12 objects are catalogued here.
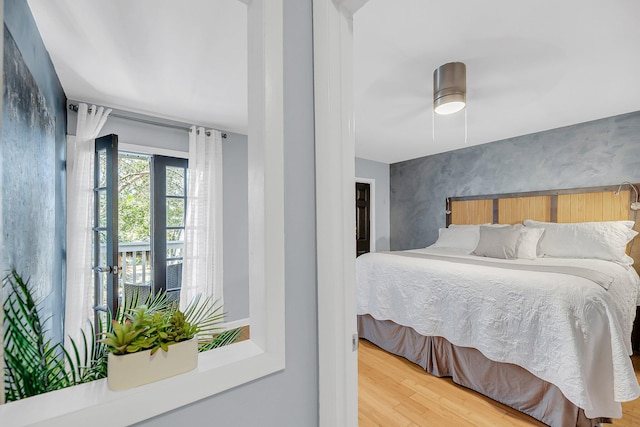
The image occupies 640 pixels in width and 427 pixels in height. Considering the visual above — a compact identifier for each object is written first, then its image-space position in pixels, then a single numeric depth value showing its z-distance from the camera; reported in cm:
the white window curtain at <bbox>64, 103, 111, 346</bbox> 216
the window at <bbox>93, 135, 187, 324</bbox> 213
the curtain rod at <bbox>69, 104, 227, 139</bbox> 234
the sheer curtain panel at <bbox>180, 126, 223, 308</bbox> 294
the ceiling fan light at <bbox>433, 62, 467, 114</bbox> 191
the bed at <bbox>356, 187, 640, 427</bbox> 159
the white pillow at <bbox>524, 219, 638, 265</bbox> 256
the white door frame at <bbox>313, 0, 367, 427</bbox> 86
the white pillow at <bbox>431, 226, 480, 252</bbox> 353
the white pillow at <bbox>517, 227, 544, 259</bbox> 279
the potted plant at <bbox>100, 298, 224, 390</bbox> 62
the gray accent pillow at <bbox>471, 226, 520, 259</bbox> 281
